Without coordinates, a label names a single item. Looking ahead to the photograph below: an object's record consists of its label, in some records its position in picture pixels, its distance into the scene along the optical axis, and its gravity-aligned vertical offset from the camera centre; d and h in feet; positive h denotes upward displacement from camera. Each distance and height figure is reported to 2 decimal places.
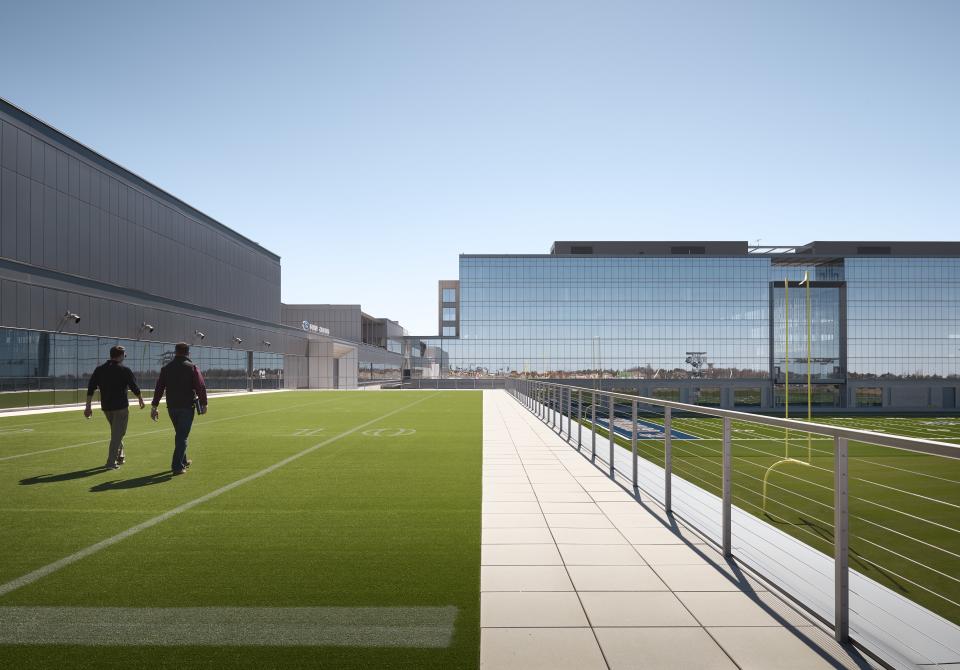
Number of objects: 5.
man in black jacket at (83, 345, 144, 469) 33.09 -2.15
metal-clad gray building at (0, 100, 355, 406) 92.07 +14.78
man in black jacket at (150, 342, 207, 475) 32.60 -2.28
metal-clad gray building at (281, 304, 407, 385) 252.21 +9.70
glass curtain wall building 261.03 +13.92
